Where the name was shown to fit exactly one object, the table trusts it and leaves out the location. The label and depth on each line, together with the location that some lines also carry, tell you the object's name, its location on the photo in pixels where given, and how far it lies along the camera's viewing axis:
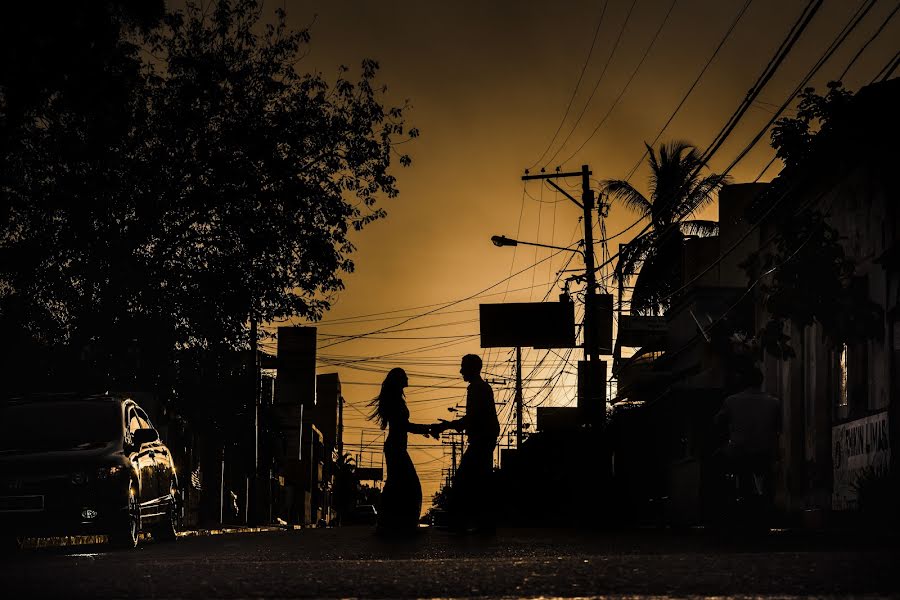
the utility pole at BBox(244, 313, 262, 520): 36.25
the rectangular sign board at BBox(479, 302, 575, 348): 55.41
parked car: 14.15
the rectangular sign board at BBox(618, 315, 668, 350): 45.62
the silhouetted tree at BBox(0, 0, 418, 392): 23.03
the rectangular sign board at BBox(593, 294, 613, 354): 39.97
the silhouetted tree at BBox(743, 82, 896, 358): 19.55
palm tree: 45.78
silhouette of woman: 15.41
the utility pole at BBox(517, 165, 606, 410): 37.19
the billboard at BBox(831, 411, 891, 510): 20.12
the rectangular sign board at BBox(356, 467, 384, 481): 156.31
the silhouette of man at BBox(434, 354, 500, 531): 14.85
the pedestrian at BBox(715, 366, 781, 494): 14.86
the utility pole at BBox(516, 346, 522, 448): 61.77
